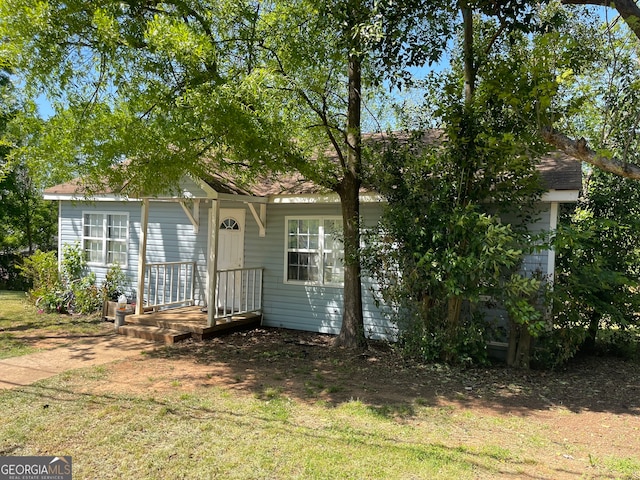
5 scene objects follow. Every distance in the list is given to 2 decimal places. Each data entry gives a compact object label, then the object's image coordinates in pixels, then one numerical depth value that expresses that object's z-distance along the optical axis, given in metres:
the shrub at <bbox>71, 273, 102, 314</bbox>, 10.67
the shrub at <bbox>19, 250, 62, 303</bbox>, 11.45
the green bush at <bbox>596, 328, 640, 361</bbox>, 7.93
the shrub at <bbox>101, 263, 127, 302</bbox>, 10.90
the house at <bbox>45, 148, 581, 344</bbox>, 8.85
